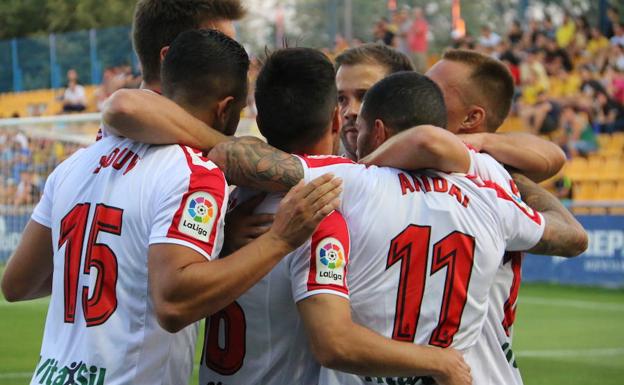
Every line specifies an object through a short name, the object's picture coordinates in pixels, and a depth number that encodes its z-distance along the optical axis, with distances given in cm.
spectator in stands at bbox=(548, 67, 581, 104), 2225
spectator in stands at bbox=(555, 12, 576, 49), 2430
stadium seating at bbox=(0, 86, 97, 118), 2614
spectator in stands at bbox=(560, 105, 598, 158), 2088
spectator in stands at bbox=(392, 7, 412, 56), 2422
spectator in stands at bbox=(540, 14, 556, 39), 2503
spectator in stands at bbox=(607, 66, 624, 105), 2125
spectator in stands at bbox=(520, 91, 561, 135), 2095
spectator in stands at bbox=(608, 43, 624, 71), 2205
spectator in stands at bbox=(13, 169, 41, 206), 1814
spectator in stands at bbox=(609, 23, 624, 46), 2275
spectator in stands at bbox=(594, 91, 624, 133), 2117
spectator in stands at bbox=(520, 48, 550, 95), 2253
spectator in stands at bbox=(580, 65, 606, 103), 2155
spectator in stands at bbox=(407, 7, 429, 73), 2392
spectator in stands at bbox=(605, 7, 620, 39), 2353
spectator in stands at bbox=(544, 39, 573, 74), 2338
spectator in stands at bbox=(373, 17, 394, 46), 2441
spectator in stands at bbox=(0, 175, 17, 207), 1873
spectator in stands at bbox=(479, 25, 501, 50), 2502
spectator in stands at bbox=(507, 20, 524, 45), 2508
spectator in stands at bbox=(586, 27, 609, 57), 2309
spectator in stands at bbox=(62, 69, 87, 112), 2548
